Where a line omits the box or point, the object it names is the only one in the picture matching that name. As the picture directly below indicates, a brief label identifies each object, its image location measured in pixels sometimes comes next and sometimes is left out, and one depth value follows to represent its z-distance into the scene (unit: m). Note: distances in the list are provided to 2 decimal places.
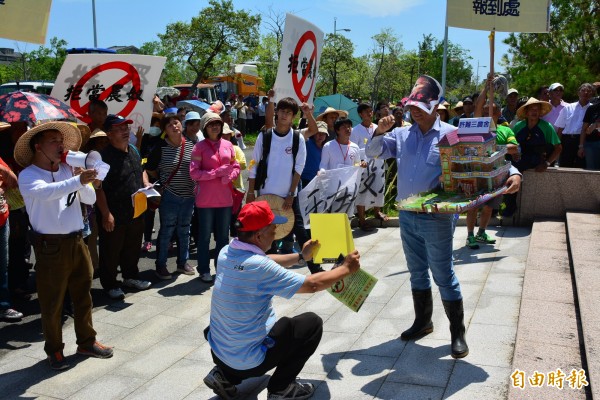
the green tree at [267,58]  37.16
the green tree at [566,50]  15.41
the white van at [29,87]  24.29
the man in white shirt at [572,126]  9.58
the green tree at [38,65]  36.31
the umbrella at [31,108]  5.08
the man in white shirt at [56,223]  4.27
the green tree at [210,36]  30.59
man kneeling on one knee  3.61
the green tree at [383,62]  43.59
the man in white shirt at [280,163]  6.53
